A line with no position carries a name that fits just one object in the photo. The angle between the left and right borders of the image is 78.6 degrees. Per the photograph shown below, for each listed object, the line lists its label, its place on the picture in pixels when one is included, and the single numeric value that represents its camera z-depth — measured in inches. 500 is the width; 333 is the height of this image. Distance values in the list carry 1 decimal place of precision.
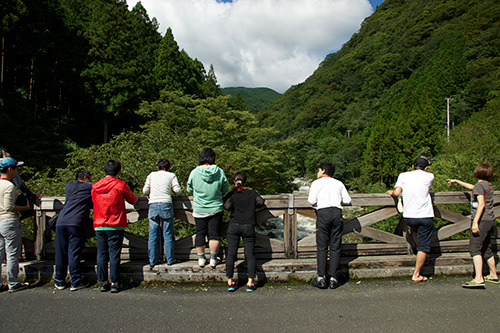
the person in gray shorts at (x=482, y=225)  167.9
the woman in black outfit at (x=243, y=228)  162.7
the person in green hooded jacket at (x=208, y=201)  170.7
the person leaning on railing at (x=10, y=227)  160.1
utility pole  2189.5
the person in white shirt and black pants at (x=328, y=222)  165.0
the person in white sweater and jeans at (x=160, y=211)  175.5
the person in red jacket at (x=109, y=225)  159.8
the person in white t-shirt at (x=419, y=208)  170.4
